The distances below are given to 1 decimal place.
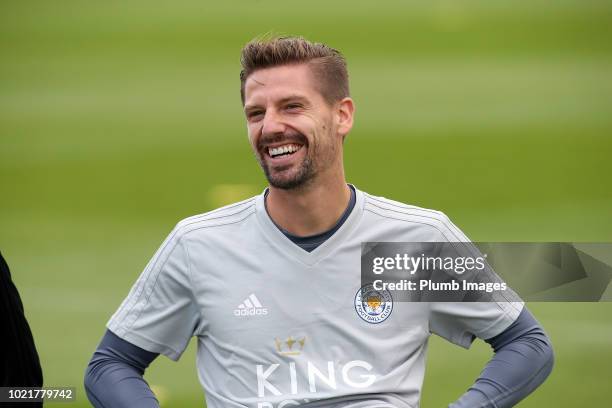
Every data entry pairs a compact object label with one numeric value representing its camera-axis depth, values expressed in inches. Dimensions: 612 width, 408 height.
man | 468.7
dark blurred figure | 472.0
